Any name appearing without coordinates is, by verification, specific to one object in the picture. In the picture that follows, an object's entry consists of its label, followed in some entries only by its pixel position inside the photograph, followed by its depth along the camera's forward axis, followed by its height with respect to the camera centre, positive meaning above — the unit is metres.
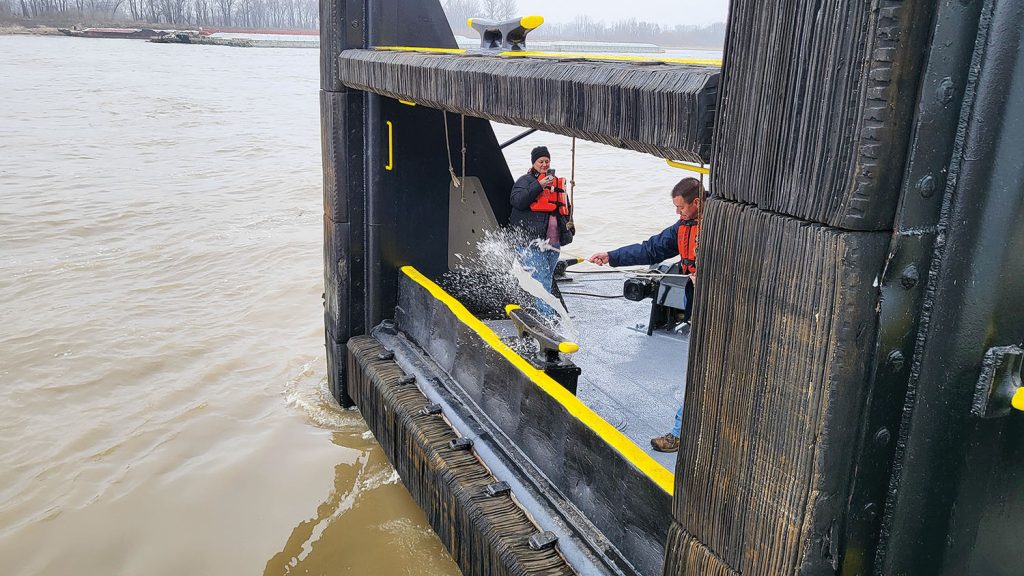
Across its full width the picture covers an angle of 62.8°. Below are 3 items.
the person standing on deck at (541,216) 5.15 -1.03
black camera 4.95 -1.35
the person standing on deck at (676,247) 3.37 -1.04
